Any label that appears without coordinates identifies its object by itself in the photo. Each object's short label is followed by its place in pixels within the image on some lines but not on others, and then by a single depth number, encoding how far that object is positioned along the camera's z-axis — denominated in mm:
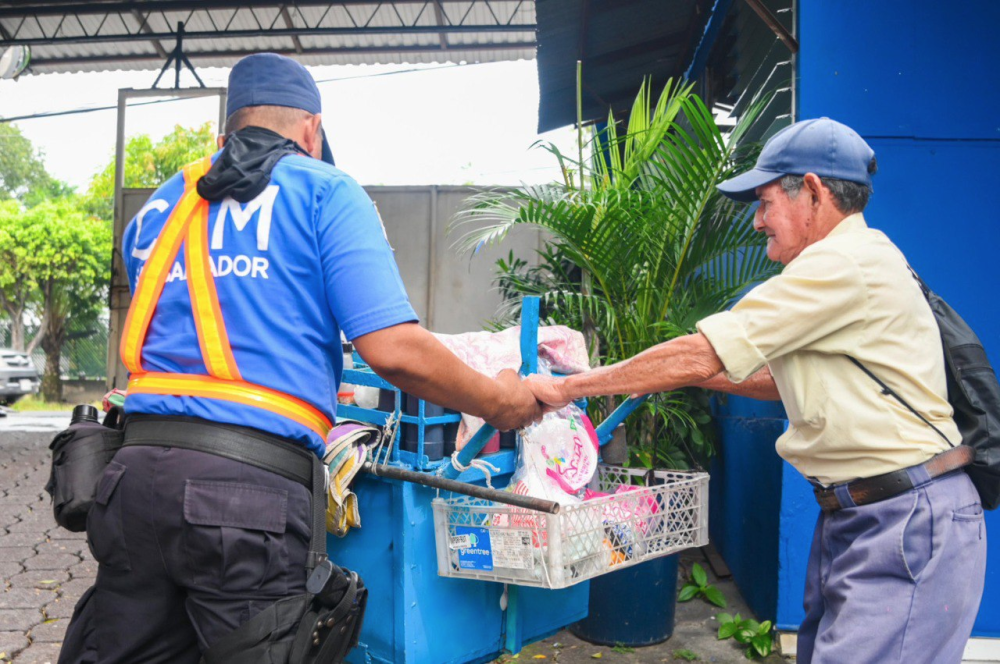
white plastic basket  2314
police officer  1692
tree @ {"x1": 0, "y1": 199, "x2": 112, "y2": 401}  23672
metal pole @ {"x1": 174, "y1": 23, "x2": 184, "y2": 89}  12747
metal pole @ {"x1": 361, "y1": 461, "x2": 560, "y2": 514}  2162
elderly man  1834
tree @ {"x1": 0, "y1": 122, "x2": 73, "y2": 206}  38969
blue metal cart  2393
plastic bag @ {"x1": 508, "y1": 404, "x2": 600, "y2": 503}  2635
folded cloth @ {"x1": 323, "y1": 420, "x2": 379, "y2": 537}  2449
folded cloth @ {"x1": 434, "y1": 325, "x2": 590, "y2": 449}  2684
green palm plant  3855
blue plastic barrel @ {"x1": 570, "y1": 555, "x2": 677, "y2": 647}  3928
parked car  16812
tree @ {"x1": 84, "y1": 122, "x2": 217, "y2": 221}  18469
